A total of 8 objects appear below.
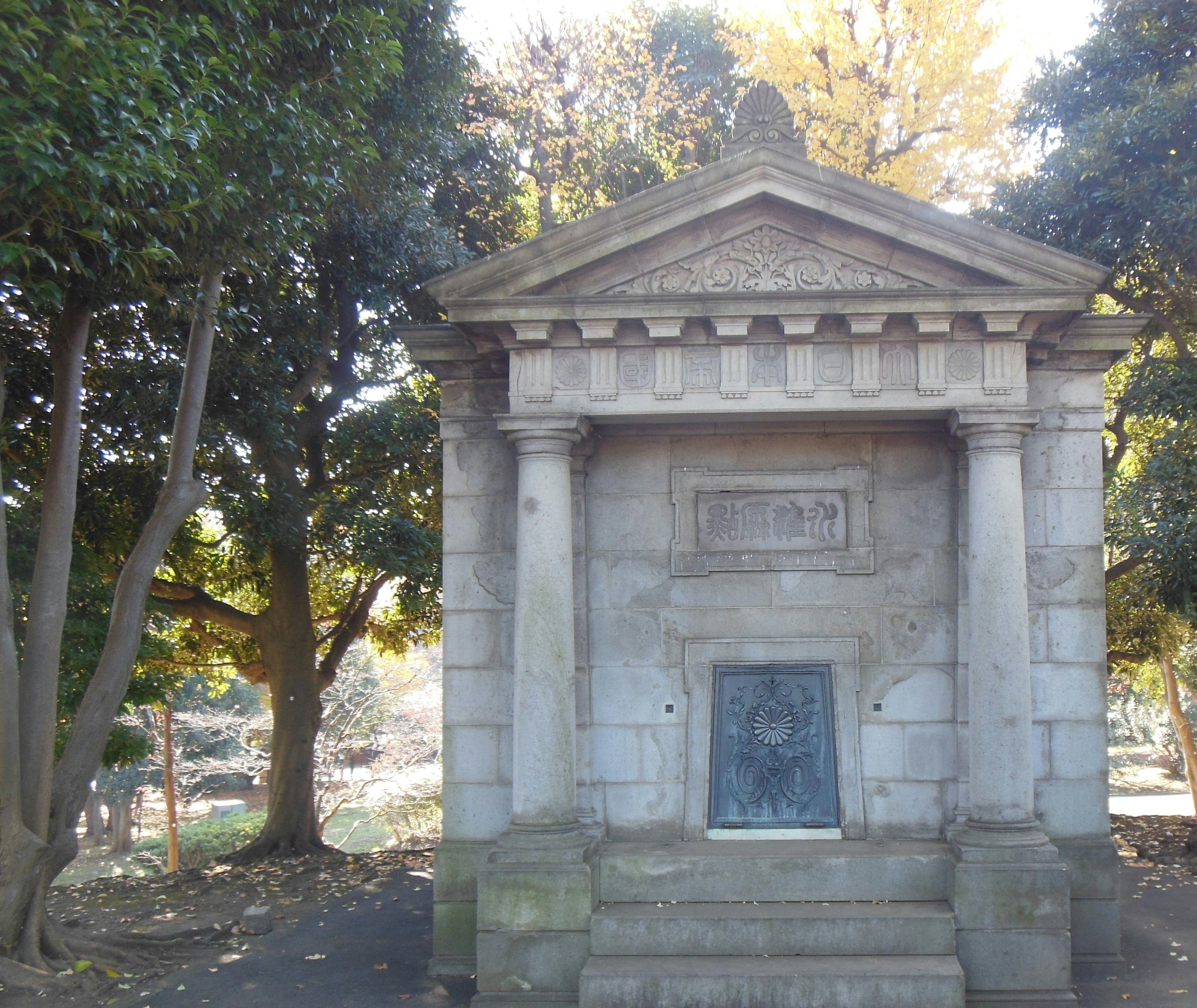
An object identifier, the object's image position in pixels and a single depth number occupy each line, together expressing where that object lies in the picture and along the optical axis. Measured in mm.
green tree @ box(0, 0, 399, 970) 6043
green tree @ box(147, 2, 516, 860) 12039
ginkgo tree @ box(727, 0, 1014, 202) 17172
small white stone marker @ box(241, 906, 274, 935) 9297
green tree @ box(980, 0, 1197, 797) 11117
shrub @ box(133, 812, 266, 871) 23359
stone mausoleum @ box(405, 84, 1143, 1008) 7180
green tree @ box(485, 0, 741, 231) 19344
